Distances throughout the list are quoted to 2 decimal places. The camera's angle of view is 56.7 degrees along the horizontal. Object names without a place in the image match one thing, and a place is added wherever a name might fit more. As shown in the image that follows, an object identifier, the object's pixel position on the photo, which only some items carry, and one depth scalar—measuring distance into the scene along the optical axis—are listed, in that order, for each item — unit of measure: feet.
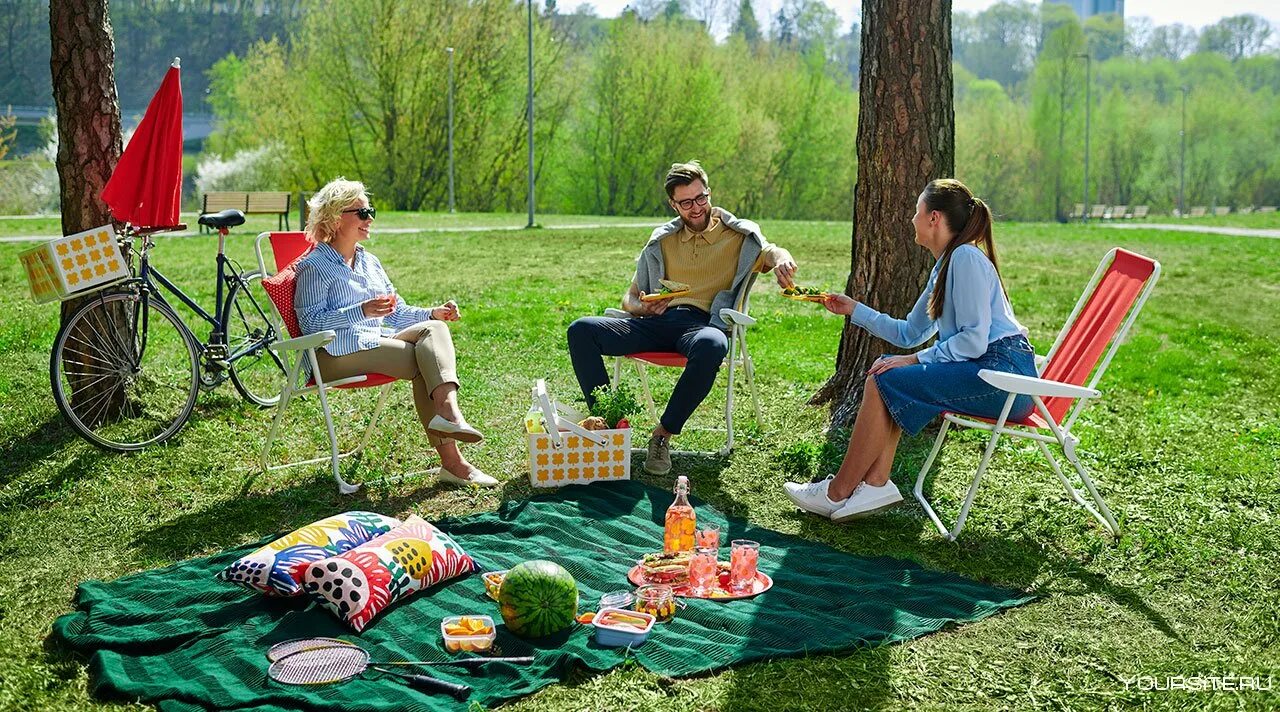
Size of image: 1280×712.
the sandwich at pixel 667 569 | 12.39
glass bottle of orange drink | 13.05
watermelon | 10.97
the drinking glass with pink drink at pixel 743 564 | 12.35
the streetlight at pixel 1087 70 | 139.74
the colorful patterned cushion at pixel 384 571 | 11.31
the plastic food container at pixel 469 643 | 10.70
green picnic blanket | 9.98
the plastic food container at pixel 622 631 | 10.79
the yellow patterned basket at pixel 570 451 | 16.07
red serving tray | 12.12
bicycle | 17.31
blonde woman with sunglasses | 15.96
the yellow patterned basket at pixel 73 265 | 16.26
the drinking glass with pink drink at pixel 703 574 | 12.28
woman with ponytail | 13.71
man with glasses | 16.81
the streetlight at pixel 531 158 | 71.59
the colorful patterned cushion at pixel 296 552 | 11.75
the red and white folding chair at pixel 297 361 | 15.40
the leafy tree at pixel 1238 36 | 300.40
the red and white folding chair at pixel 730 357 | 17.15
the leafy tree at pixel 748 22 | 191.83
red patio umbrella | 17.25
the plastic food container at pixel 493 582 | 11.96
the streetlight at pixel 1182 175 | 161.90
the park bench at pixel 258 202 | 51.63
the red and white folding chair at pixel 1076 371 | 13.21
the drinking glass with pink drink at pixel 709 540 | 12.76
